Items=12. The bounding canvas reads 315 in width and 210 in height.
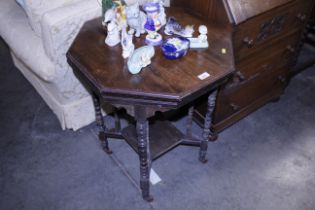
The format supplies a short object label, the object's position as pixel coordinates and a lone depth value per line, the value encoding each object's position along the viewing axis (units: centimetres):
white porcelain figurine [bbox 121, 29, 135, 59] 130
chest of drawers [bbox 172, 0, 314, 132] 148
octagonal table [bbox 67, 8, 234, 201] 119
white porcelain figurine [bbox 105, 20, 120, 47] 133
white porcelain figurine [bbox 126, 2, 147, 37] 136
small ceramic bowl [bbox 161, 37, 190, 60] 129
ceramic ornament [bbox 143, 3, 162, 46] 139
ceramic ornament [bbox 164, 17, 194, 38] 141
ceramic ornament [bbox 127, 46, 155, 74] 122
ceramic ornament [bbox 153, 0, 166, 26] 143
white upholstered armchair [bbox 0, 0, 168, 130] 154
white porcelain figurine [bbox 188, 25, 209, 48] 137
